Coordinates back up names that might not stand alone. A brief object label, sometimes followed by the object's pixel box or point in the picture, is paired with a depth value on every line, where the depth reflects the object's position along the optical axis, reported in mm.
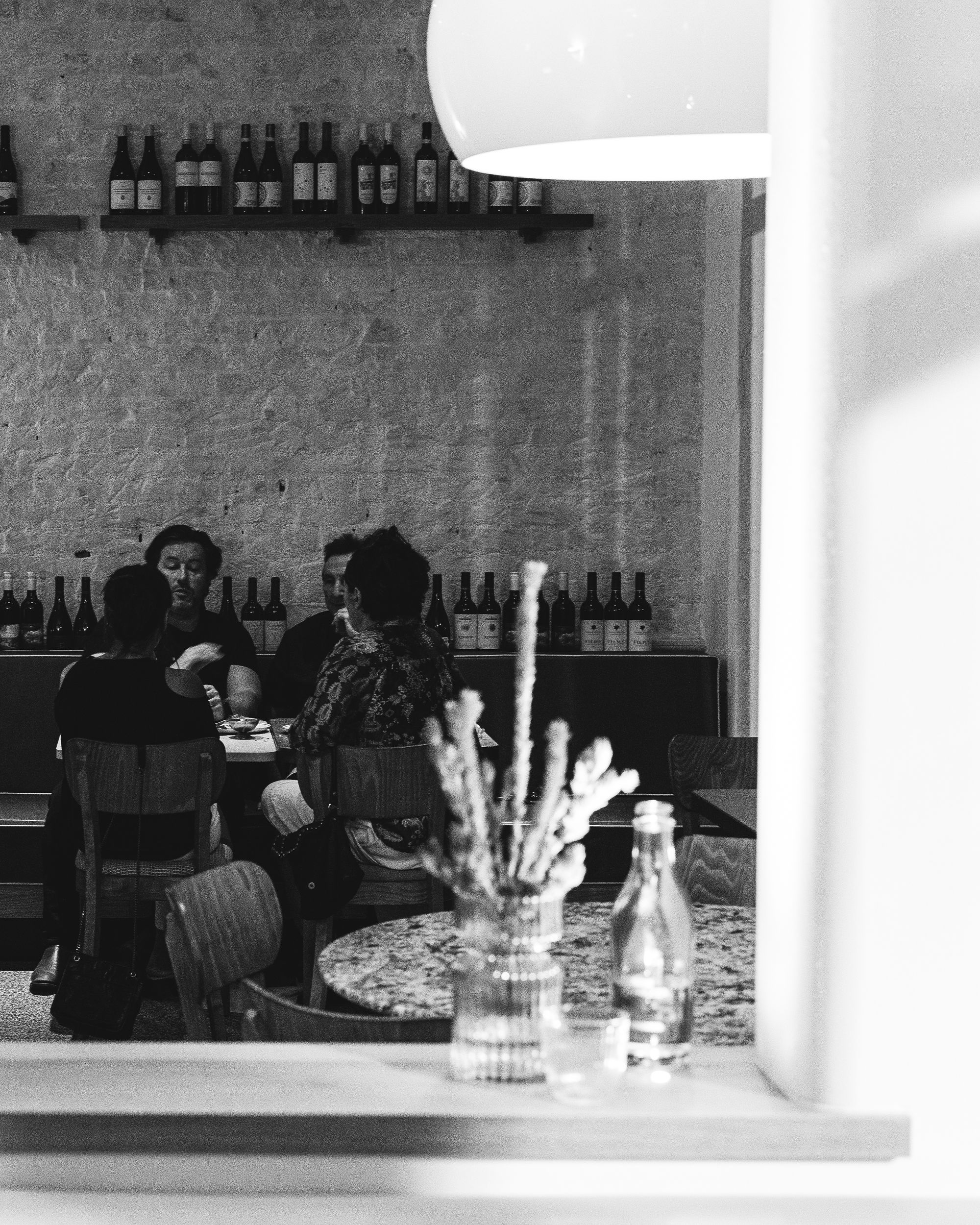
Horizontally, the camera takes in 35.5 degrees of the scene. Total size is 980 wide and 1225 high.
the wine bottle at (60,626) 5898
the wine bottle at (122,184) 5891
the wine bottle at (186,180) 5898
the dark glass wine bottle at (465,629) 5891
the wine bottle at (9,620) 5820
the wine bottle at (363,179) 5867
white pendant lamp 1695
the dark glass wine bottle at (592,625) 5910
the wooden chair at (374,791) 3498
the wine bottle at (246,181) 5898
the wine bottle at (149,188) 5898
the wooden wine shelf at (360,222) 5828
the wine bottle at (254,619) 6012
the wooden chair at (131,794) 3615
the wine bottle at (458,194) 5902
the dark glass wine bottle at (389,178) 5863
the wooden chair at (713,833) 2797
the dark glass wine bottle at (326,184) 5859
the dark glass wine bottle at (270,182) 5875
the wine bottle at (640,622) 5930
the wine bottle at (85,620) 5953
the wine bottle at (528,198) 5898
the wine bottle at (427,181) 5891
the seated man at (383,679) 3582
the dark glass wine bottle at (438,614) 5973
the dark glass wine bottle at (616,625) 5918
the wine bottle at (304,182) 5855
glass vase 1337
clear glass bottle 1412
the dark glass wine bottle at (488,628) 5879
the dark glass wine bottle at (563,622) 5961
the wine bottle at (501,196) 5883
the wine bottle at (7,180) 5922
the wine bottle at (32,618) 5836
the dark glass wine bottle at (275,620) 5980
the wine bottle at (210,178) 5898
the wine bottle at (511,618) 5941
